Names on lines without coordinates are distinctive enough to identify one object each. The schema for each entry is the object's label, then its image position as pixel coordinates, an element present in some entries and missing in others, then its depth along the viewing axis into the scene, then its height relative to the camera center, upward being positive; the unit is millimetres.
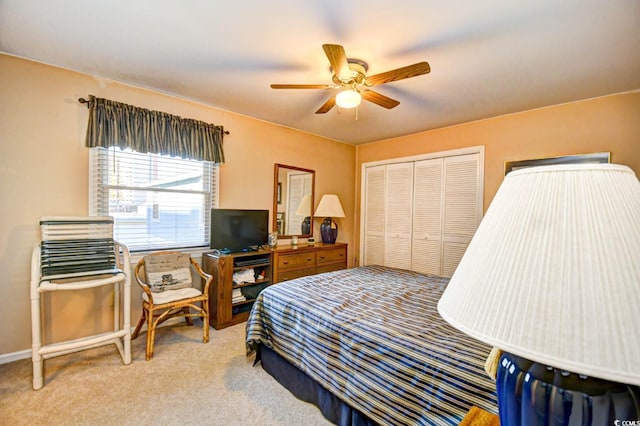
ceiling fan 1864 +1012
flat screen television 3309 -239
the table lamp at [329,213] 4422 -31
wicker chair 2529 -801
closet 3865 +48
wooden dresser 3629 -685
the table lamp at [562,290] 426 -129
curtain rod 2591 +993
